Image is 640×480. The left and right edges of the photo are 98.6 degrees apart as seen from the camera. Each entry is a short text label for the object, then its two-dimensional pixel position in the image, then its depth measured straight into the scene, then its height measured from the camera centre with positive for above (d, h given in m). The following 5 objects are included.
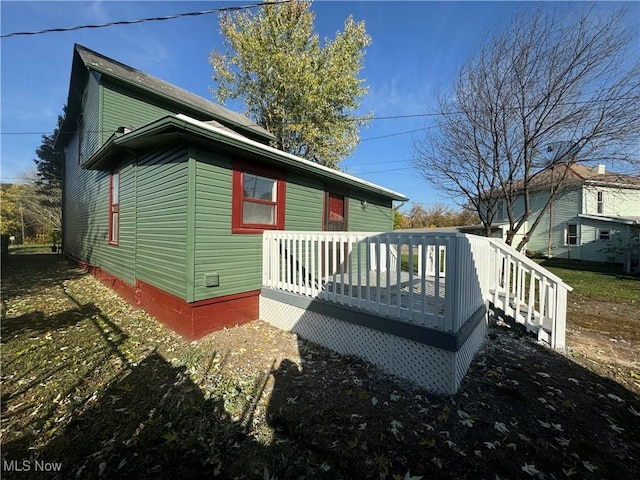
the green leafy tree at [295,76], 15.30 +9.25
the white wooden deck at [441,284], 3.06 -0.62
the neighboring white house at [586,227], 15.85 +0.98
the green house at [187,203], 4.23 +0.67
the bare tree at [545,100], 6.96 +3.96
